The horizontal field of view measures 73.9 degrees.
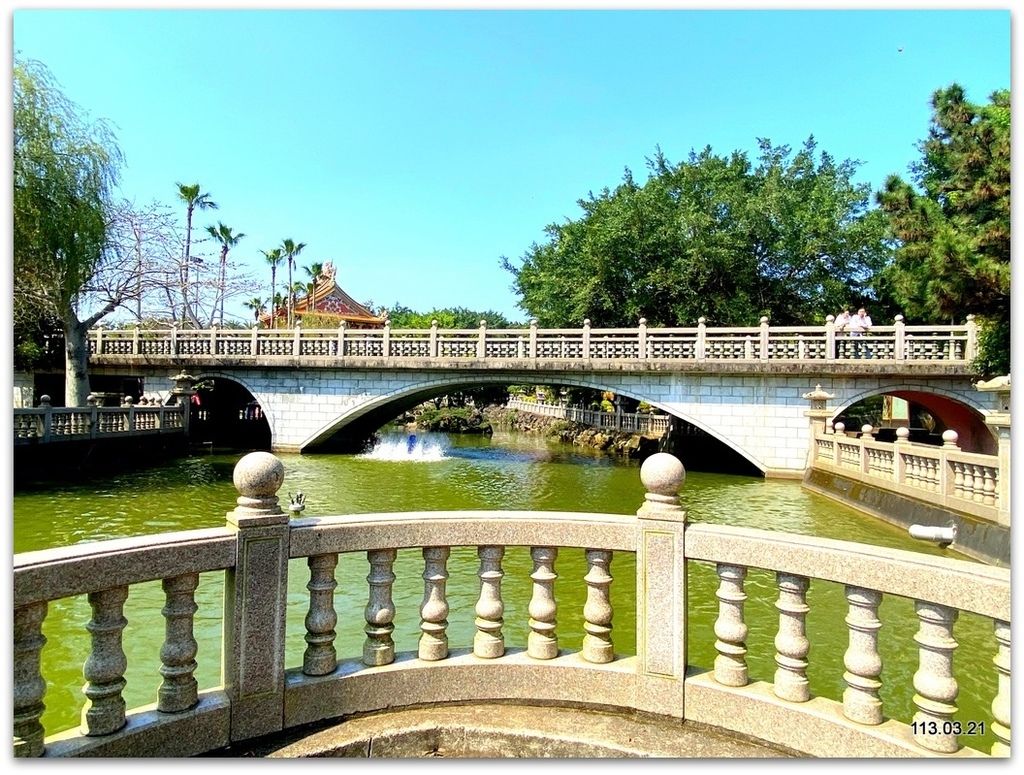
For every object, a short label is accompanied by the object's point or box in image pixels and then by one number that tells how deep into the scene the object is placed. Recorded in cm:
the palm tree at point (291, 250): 3828
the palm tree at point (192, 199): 2998
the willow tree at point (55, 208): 1159
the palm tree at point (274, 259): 3834
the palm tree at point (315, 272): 3974
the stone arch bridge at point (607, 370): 1491
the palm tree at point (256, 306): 3805
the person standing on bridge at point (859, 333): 1506
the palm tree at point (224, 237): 3328
